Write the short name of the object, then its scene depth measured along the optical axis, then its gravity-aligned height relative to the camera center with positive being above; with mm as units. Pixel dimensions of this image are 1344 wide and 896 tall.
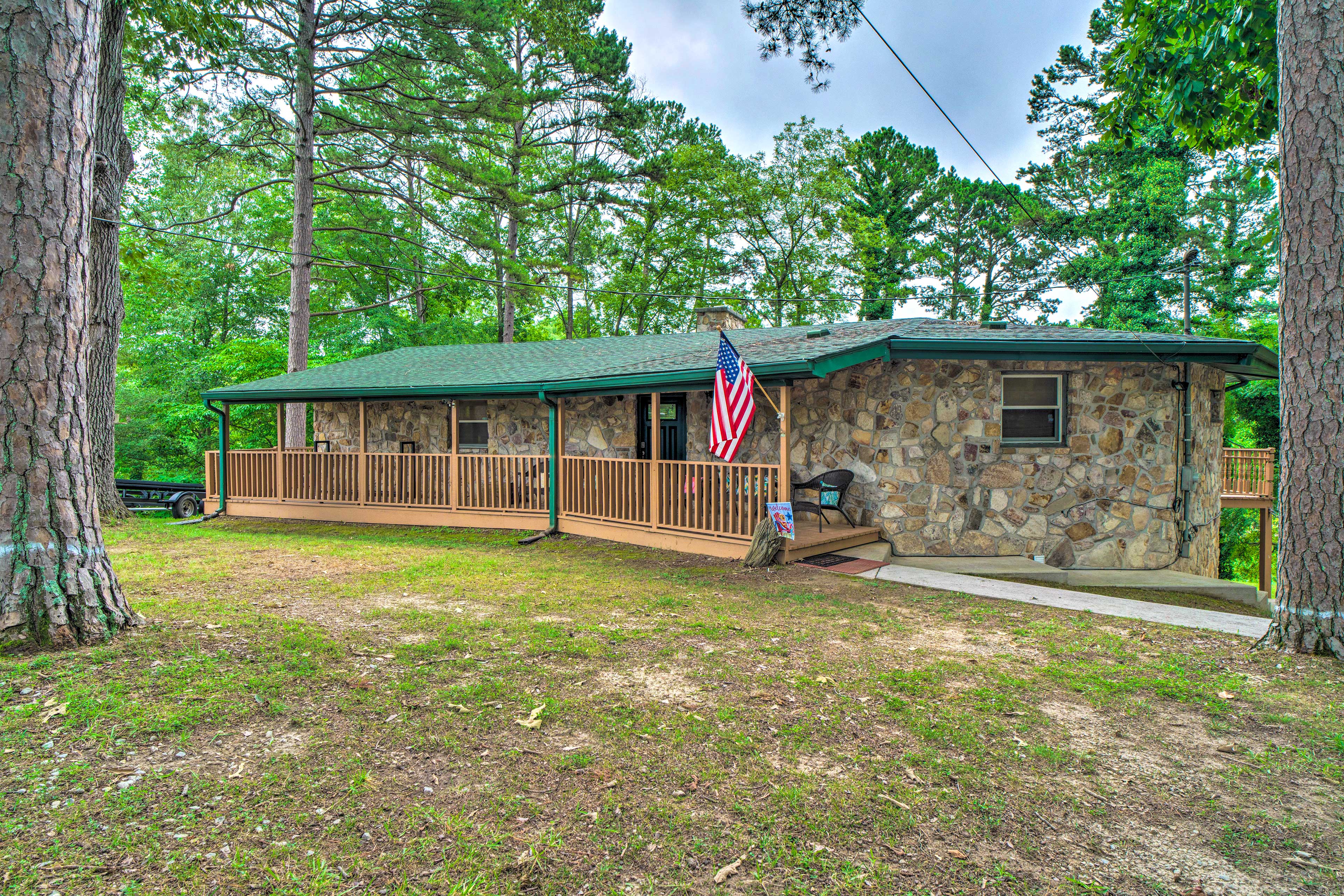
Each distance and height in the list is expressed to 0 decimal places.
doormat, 6871 -1413
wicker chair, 8000 -635
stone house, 7508 +23
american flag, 6523 +377
